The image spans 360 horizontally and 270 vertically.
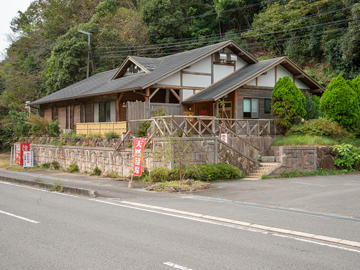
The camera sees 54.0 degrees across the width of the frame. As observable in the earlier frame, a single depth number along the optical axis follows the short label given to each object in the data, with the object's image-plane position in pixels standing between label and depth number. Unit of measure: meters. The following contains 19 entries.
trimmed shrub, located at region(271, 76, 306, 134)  21.55
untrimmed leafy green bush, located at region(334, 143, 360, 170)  18.14
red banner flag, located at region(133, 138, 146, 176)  14.65
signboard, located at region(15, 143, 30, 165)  26.81
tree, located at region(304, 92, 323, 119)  23.59
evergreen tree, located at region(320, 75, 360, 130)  20.12
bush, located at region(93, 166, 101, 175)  20.34
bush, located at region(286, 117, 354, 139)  19.72
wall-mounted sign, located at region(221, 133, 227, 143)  18.03
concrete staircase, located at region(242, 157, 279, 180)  16.98
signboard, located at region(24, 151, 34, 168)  25.28
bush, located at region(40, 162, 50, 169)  25.36
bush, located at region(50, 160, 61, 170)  24.64
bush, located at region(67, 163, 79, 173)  22.59
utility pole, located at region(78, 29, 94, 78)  40.21
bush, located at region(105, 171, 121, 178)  18.95
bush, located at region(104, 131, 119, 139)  20.31
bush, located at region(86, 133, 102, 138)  21.91
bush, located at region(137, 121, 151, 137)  18.27
